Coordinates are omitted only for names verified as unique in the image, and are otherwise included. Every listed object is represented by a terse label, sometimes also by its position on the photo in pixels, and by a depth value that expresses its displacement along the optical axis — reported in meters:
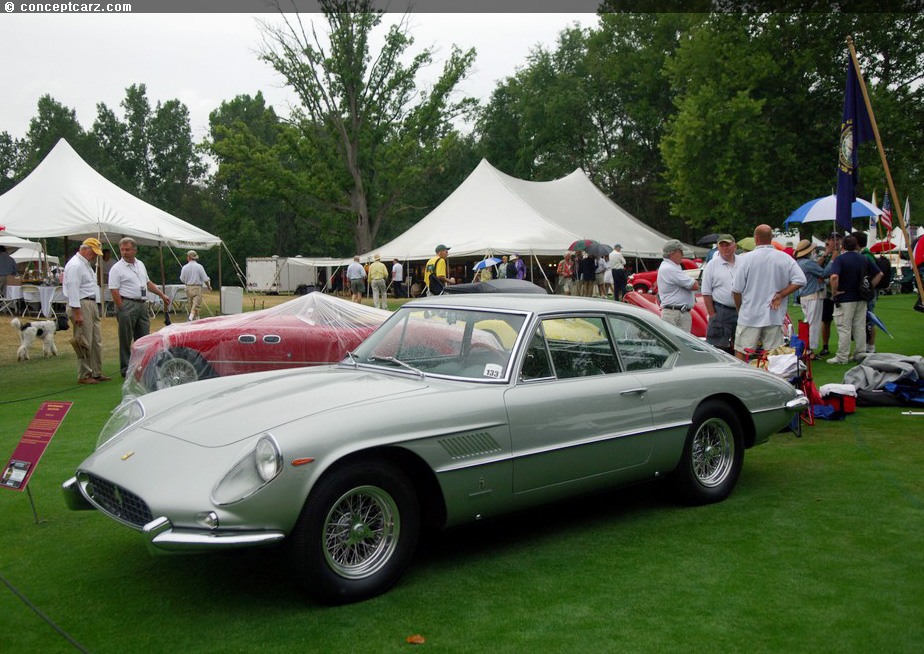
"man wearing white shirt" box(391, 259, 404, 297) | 32.97
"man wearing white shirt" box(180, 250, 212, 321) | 18.91
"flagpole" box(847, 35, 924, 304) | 8.21
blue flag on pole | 9.20
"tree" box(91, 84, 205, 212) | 70.88
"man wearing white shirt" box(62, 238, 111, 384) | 10.30
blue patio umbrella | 15.96
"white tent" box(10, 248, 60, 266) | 39.25
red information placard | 4.64
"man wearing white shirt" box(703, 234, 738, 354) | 8.65
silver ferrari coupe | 3.45
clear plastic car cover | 8.03
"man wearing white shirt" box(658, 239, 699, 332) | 8.93
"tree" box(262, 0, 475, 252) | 37.28
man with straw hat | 11.89
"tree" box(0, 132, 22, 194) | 80.12
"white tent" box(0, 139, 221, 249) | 19.28
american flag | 16.89
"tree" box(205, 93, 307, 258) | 38.25
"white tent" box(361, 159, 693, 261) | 27.69
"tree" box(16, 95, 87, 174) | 66.69
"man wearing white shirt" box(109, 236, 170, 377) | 10.35
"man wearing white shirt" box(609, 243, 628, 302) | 23.77
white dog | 13.78
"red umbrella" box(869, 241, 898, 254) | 22.12
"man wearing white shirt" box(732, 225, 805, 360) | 7.63
